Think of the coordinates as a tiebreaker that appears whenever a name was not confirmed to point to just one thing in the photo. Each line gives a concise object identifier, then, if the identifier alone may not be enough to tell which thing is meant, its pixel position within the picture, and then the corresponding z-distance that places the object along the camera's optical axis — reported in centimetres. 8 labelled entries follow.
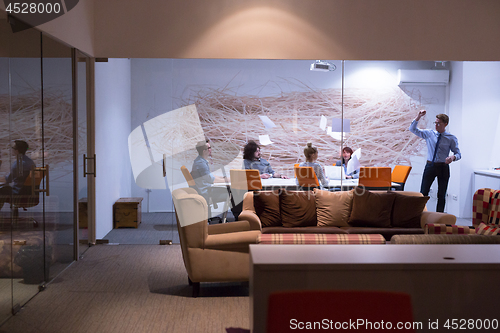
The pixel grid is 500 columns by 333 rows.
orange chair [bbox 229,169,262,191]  559
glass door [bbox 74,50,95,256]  480
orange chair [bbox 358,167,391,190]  570
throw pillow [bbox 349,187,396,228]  446
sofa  447
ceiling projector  559
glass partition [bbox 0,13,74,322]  303
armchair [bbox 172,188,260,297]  350
